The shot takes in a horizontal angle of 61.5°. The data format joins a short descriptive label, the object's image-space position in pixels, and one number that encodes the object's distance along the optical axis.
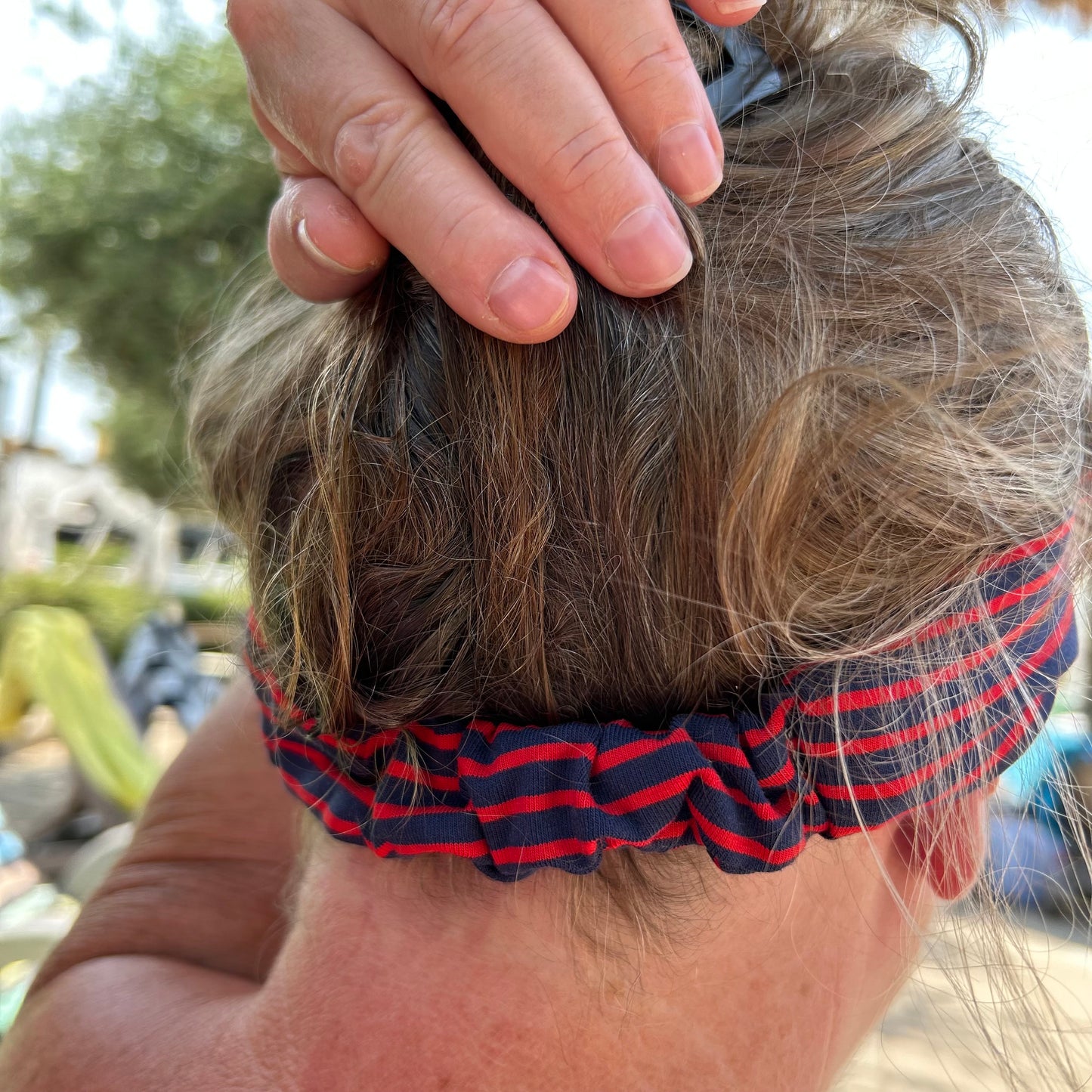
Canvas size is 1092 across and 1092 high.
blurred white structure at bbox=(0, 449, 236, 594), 9.35
